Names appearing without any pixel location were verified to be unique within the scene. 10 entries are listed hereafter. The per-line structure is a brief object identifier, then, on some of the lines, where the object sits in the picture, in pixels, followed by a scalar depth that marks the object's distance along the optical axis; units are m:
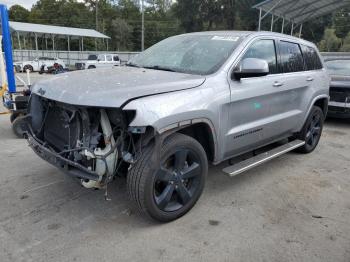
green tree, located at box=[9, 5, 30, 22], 69.25
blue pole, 6.66
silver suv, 2.85
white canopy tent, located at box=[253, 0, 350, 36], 17.78
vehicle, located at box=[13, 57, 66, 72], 25.88
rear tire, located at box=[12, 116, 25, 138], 6.04
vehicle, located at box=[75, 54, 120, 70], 25.36
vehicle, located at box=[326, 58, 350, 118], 7.52
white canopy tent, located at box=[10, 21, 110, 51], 31.17
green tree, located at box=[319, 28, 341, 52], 34.50
